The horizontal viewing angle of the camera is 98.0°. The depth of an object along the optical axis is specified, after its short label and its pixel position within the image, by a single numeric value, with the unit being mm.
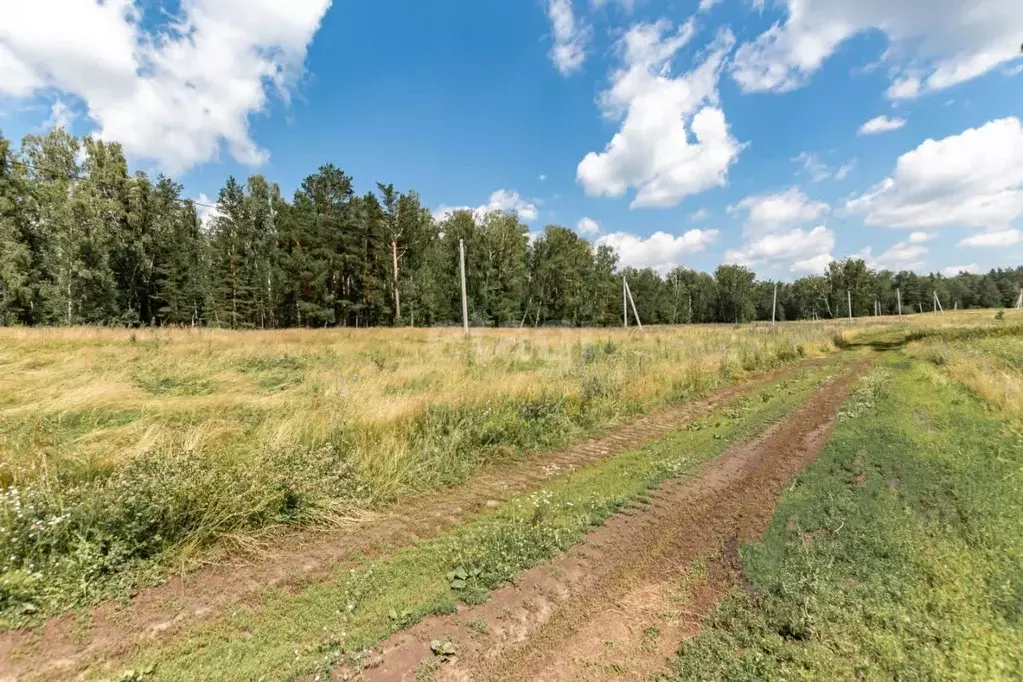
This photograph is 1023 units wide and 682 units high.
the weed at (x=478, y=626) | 3084
